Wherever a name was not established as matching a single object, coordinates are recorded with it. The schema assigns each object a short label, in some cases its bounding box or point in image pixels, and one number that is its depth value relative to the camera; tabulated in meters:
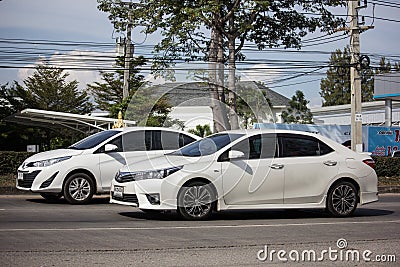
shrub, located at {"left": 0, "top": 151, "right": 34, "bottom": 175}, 19.28
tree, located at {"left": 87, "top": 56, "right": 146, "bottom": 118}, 53.72
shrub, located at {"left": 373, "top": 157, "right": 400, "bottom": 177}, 25.11
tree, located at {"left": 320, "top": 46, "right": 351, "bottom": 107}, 82.24
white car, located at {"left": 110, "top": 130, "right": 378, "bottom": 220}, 10.95
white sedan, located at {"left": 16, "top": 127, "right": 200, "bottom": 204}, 13.90
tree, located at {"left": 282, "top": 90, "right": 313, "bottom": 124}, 48.34
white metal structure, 27.58
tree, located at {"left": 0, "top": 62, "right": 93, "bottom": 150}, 41.59
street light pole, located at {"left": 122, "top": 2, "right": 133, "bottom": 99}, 32.44
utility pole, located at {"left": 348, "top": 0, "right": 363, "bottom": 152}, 24.95
